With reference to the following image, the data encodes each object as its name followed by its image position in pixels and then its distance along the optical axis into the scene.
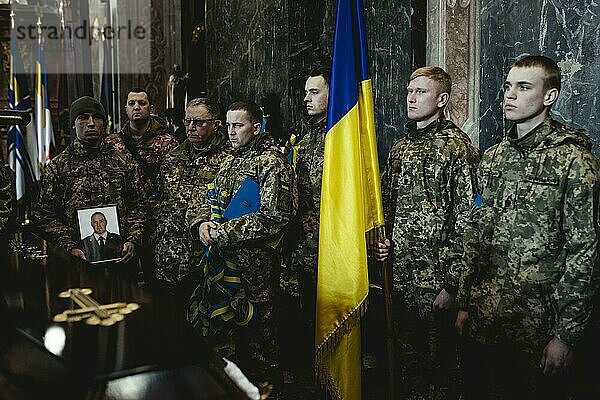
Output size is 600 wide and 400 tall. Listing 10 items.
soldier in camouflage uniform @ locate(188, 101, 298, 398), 3.45
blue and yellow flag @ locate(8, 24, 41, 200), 6.86
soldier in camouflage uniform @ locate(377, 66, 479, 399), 3.12
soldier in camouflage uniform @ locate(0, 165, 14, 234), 3.88
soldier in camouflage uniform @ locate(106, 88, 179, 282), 4.83
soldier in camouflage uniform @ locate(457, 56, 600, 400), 2.52
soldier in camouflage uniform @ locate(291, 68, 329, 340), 3.86
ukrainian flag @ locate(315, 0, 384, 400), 2.98
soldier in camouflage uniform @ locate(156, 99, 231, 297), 4.21
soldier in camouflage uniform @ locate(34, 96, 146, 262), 4.12
